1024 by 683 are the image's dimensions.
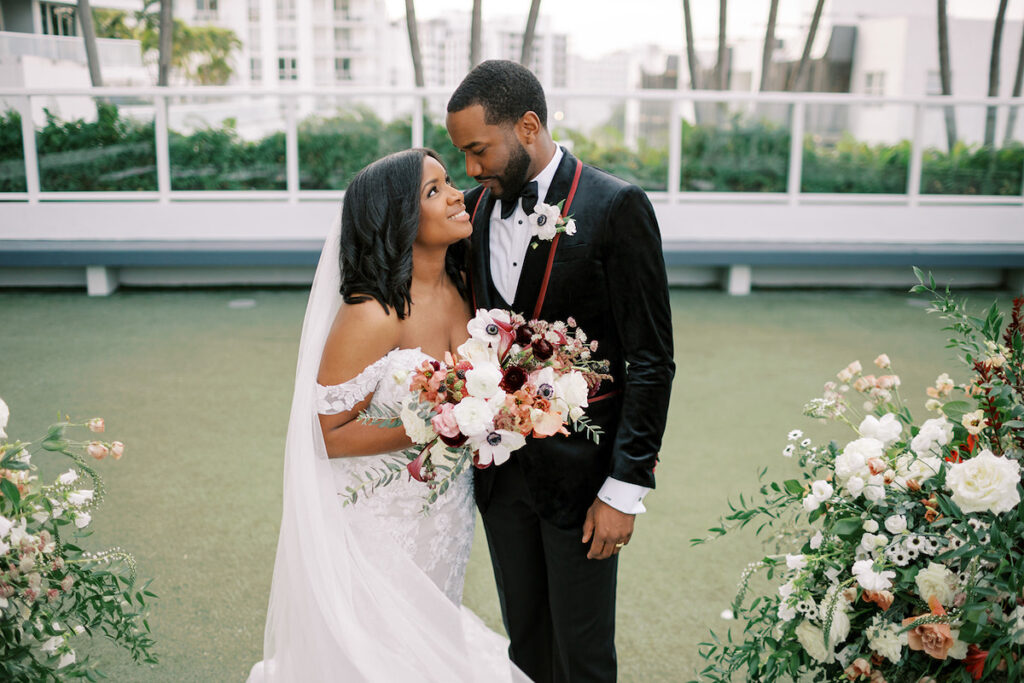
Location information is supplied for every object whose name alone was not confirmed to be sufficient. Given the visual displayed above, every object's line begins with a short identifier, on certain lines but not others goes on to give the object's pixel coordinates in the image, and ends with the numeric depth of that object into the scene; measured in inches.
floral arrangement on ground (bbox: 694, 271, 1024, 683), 63.6
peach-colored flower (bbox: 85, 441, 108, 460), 76.2
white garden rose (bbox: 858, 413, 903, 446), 78.2
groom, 78.5
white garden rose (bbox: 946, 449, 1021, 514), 62.6
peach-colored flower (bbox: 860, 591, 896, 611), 66.5
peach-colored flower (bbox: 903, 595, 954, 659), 63.7
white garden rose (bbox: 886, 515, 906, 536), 68.6
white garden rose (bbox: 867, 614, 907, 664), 66.4
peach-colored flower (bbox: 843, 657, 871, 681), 68.7
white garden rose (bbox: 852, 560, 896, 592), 67.0
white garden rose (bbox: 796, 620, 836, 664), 71.8
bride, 85.0
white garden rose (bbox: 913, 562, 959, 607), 65.5
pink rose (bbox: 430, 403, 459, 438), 71.7
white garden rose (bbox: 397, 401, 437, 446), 75.5
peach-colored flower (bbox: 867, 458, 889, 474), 72.7
